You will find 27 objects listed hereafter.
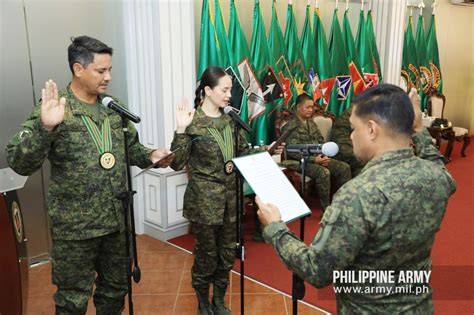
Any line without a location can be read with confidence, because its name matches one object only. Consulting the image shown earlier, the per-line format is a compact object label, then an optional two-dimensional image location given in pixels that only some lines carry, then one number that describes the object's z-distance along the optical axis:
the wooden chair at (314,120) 4.25
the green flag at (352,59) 5.44
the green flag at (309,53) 4.98
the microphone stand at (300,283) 1.53
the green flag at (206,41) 3.96
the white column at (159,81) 3.44
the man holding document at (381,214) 1.16
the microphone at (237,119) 2.10
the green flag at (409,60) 6.77
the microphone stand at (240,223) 2.02
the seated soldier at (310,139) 4.36
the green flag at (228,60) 4.08
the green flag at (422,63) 6.91
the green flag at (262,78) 4.45
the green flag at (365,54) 5.55
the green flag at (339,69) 5.31
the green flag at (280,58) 4.65
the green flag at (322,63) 5.11
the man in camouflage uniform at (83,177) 1.86
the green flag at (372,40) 5.61
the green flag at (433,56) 7.06
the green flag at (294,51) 4.82
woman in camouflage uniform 2.34
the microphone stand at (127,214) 1.83
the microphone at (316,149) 1.56
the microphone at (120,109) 1.76
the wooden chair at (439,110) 7.20
